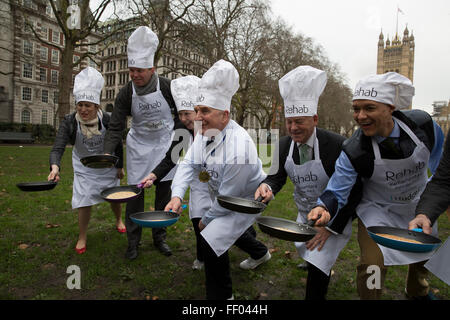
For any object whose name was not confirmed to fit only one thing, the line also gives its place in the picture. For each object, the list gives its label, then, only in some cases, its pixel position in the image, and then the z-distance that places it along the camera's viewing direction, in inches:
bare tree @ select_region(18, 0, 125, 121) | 646.5
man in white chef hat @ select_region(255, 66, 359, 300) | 104.7
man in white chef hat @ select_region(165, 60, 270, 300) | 108.5
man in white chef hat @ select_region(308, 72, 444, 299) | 97.0
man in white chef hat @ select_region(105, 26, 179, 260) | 154.6
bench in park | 908.3
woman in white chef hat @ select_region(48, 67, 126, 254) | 157.9
